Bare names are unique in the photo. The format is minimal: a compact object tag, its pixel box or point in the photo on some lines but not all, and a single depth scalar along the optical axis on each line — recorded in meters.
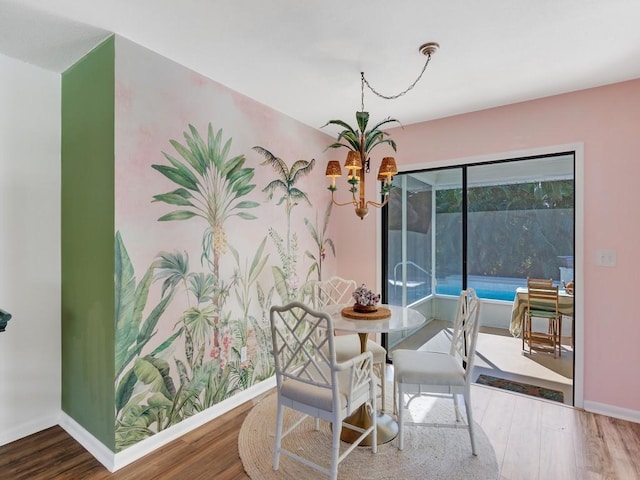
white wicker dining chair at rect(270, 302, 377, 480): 1.80
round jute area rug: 1.96
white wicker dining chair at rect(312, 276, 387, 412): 2.58
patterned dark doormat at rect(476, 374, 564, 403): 2.90
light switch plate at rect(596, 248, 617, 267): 2.64
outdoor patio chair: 3.08
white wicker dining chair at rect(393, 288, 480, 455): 2.12
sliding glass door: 3.01
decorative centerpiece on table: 2.48
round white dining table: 2.17
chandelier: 2.33
